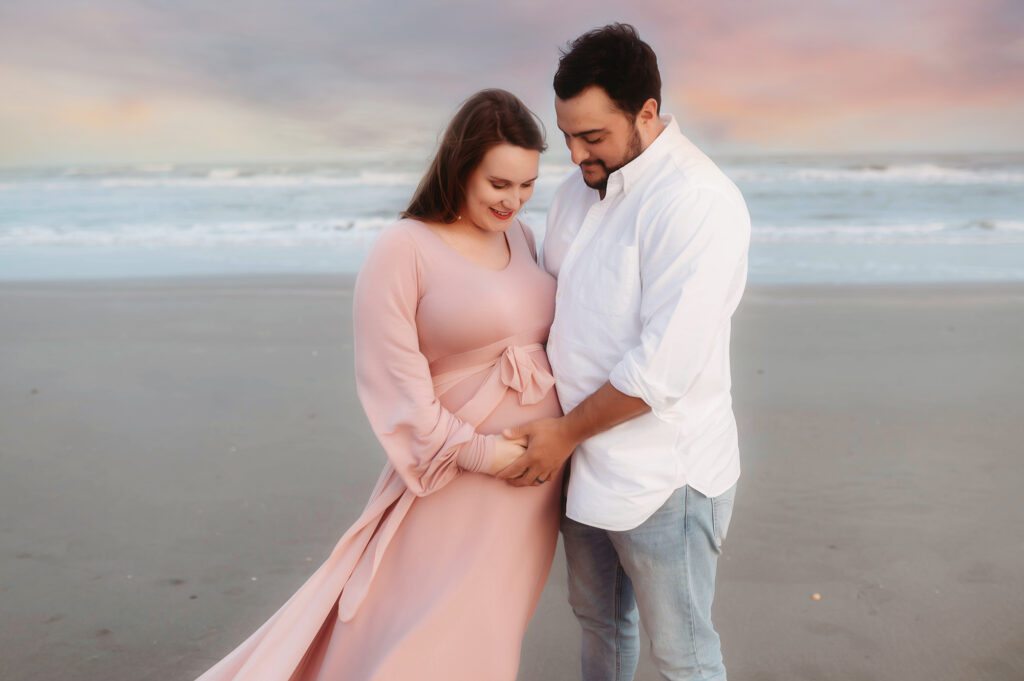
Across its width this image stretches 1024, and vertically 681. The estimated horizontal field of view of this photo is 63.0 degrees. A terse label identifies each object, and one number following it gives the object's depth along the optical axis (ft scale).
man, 5.57
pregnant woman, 6.26
